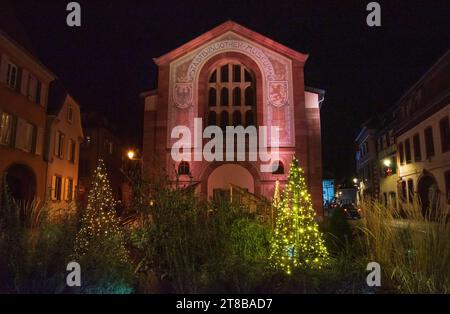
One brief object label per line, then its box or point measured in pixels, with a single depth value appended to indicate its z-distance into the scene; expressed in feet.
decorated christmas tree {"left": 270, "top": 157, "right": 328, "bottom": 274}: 23.08
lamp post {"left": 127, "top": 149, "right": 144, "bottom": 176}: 56.21
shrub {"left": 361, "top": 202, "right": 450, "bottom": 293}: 18.30
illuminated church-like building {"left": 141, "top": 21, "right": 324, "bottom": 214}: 69.87
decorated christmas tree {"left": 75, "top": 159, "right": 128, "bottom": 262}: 22.21
